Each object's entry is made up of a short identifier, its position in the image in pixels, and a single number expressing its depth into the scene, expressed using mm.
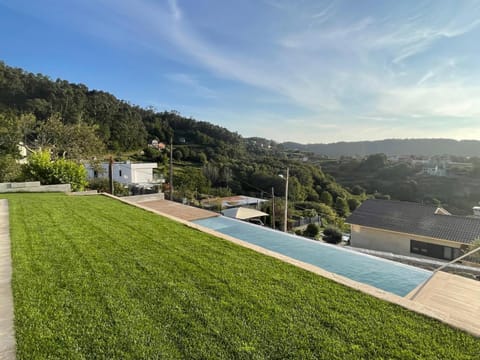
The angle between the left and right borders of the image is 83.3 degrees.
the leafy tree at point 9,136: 16922
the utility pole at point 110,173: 14773
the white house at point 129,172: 29322
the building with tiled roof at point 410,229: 12112
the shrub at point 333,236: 18688
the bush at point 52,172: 12898
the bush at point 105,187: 17420
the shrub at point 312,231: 20016
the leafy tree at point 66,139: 19094
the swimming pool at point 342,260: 5159
